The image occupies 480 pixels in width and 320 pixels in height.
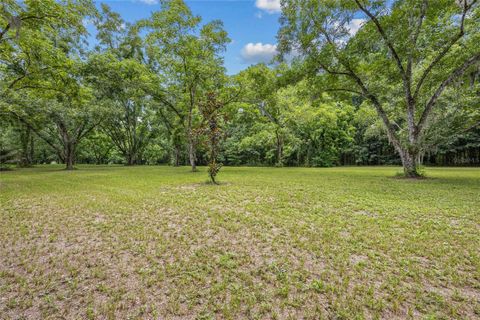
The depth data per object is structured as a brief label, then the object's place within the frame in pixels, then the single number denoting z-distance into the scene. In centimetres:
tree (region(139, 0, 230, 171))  1388
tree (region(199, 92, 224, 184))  857
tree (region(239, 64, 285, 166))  1334
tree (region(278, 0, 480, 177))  910
